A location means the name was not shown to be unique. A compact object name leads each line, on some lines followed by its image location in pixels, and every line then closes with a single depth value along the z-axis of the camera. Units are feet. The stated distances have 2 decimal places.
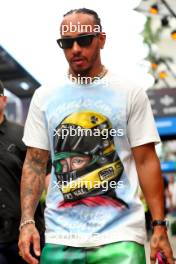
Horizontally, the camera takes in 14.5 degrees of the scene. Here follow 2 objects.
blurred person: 12.46
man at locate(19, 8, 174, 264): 8.82
